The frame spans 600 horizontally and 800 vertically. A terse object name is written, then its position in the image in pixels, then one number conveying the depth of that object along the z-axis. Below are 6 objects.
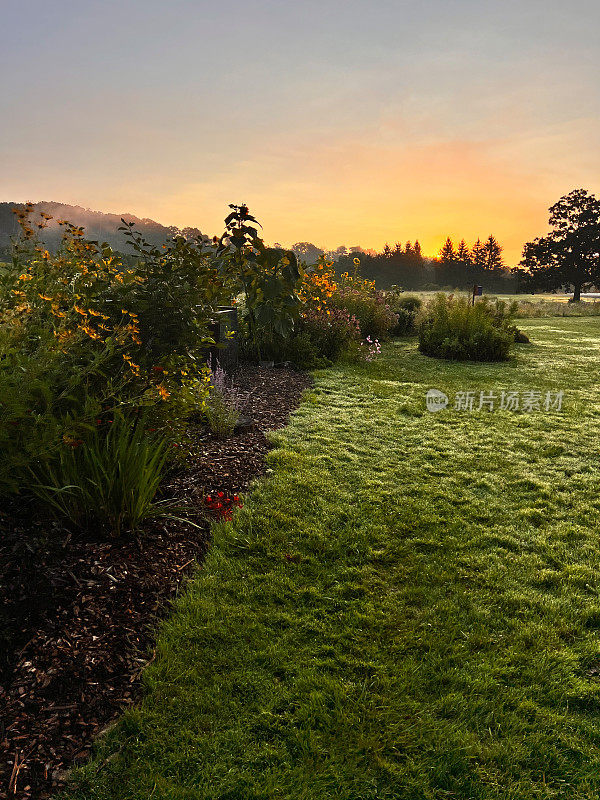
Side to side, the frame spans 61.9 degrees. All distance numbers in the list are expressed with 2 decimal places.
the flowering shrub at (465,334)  10.21
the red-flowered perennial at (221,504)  3.32
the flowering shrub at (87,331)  2.41
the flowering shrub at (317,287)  9.51
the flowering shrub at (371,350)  9.80
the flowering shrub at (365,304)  11.02
